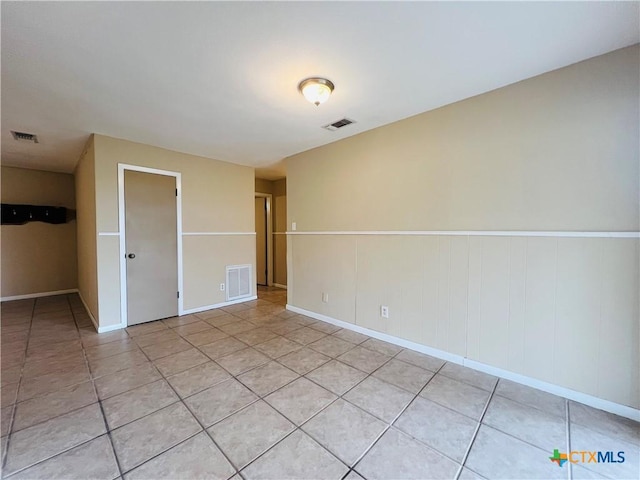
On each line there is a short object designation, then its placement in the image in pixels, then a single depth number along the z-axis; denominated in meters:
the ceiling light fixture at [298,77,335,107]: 2.08
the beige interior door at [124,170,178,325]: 3.49
